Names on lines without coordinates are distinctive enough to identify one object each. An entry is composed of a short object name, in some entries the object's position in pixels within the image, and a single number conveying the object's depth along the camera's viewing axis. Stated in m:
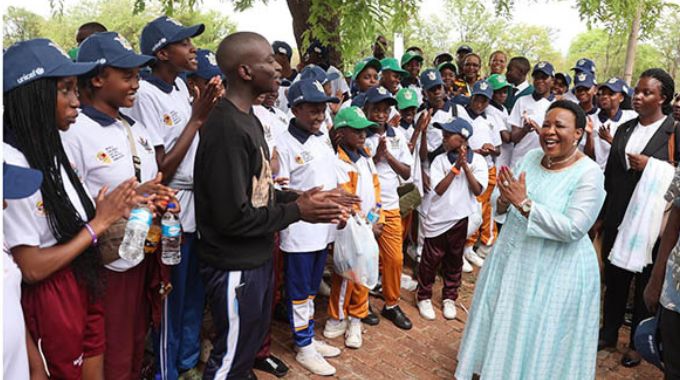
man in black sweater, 2.47
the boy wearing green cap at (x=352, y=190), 4.00
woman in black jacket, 4.17
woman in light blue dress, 3.04
